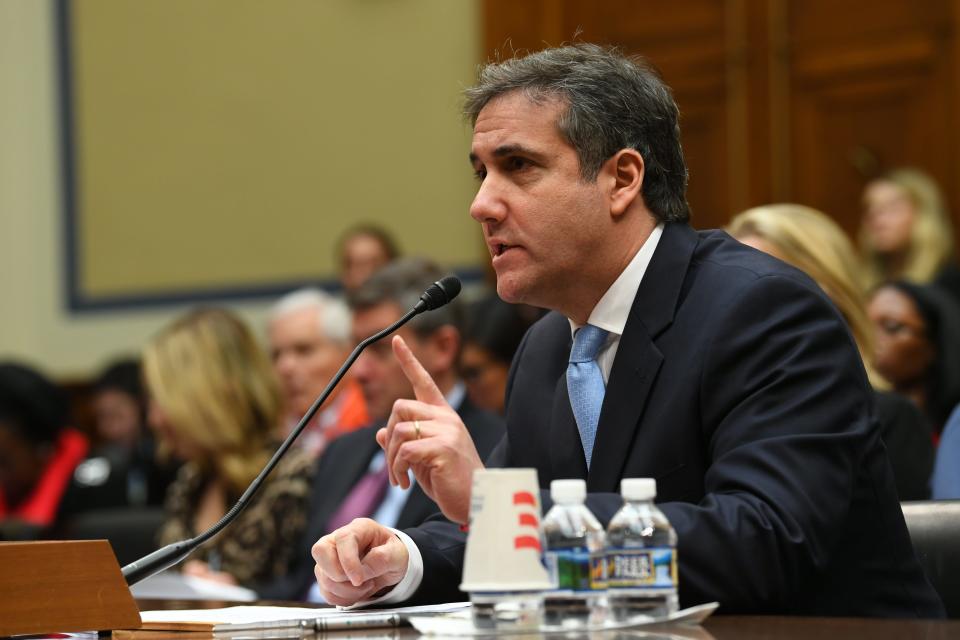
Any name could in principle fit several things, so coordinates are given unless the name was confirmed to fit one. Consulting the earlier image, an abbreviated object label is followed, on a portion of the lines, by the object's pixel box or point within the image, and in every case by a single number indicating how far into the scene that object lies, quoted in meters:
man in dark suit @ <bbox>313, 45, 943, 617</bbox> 3.59
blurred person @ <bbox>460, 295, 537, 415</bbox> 9.17
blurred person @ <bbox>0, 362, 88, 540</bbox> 11.11
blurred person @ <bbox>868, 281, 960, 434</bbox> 8.48
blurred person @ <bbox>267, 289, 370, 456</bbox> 9.84
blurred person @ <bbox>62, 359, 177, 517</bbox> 11.10
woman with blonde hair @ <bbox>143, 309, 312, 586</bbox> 8.18
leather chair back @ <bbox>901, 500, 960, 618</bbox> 4.29
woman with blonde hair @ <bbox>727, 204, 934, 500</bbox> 7.06
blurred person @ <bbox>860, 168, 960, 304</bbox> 10.79
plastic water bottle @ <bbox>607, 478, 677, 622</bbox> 3.03
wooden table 2.97
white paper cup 2.95
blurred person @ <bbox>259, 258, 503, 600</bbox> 7.43
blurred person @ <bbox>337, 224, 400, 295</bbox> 12.66
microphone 3.88
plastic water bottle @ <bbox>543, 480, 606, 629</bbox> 3.06
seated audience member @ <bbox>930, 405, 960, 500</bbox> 6.22
